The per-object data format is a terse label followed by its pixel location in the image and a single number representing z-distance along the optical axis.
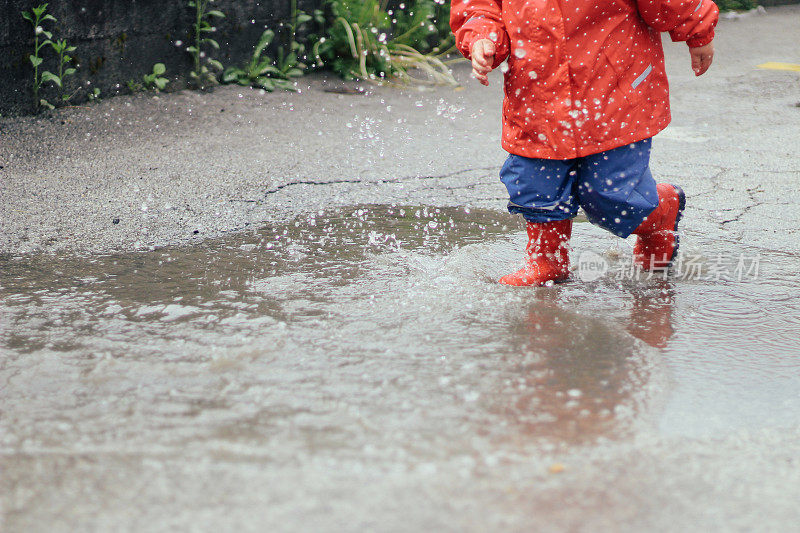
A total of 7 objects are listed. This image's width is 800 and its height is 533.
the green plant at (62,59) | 4.41
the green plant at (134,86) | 4.90
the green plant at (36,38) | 4.27
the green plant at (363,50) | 5.85
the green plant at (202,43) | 5.13
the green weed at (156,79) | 4.96
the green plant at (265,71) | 5.41
